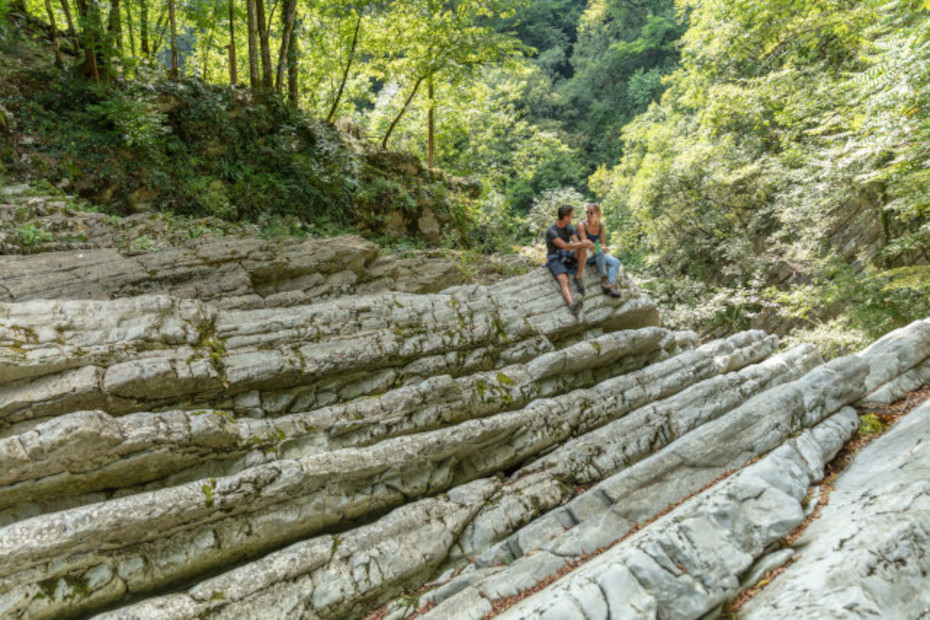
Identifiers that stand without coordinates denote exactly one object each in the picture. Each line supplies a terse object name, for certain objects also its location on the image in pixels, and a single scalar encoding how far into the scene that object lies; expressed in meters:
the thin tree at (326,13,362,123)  17.82
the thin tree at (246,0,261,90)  15.47
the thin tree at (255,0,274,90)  15.41
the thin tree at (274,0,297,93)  15.71
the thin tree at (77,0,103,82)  11.47
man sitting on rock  10.24
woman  10.38
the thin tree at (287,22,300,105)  16.77
